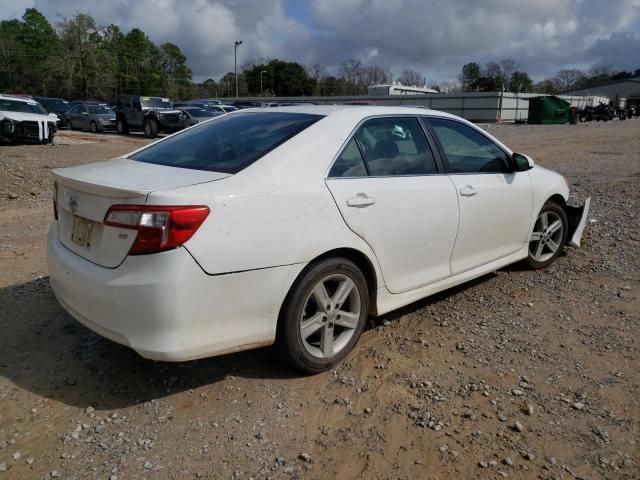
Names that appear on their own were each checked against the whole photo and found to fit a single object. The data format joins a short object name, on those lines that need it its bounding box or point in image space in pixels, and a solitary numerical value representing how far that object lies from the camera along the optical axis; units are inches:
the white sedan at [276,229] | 102.9
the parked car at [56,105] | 1206.9
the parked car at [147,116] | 947.3
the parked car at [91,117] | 1093.6
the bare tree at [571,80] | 4214.6
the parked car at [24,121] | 645.9
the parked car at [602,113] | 1891.0
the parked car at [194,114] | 938.1
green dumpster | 1614.2
